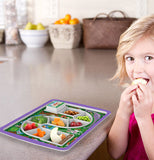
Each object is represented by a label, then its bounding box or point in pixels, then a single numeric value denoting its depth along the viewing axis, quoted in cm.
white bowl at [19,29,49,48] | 293
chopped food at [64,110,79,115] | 164
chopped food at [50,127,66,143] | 133
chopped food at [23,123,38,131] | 144
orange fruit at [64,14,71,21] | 288
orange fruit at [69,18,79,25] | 285
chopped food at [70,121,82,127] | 150
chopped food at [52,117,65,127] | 151
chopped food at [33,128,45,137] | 139
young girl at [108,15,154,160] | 143
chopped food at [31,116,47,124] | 152
